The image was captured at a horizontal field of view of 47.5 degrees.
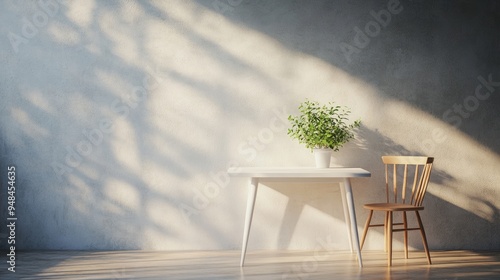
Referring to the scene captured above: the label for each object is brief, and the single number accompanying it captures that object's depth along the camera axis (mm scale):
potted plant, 4376
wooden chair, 4074
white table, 3875
